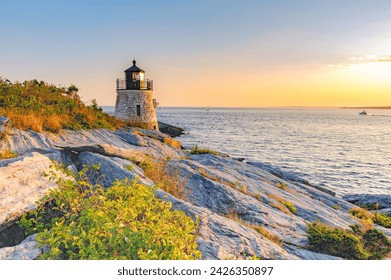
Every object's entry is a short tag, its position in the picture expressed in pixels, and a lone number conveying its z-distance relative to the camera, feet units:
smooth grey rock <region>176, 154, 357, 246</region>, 30.01
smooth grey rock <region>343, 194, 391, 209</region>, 70.38
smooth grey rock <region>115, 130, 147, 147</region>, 54.95
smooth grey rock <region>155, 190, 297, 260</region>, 17.56
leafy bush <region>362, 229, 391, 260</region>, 29.41
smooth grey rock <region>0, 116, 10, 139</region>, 34.47
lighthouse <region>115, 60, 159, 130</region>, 117.19
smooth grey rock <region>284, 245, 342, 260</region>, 23.42
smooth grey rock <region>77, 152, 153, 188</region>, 25.20
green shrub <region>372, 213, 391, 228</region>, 51.31
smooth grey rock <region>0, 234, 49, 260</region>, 13.70
